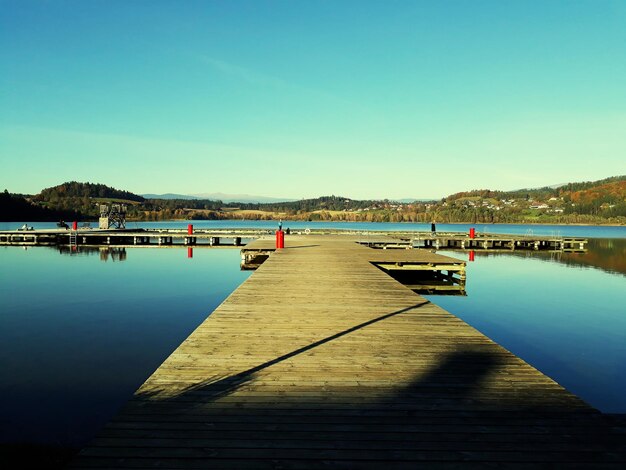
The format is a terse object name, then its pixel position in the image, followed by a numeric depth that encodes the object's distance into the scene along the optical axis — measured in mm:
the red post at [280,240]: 23266
